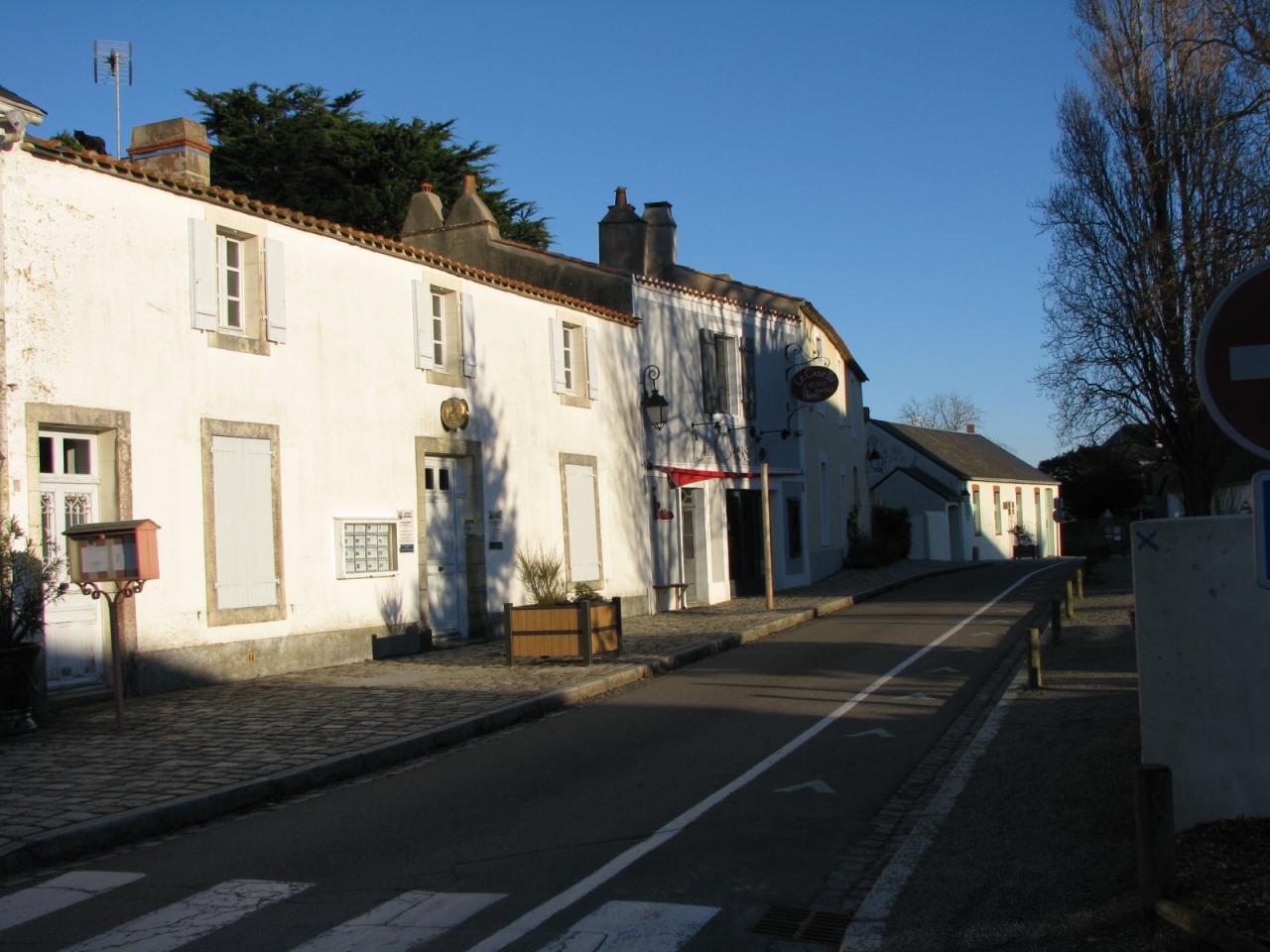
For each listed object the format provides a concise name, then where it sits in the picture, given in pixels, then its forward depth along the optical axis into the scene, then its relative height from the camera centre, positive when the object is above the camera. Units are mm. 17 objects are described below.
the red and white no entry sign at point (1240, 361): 3805 +517
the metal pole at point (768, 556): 21219 -317
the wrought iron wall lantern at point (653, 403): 21922 +2618
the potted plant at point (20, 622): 9859 -433
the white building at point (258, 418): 11586 +1660
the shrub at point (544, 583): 15102 -452
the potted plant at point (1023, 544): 62031 -868
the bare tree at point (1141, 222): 23109 +6325
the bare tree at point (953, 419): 81750 +7735
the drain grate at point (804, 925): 4867 -1630
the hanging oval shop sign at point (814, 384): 27250 +3516
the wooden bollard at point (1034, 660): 11195 -1252
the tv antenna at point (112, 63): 18297 +7780
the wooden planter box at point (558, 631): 14312 -1011
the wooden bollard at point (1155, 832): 4484 -1170
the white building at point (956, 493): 52750 +1814
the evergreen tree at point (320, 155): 30594 +10518
